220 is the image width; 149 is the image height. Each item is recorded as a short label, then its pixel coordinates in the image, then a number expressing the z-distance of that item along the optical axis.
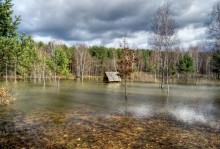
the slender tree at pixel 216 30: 27.55
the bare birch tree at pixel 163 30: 36.09
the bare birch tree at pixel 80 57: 85.67
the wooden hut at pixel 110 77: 57.30
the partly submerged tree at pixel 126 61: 23.20
